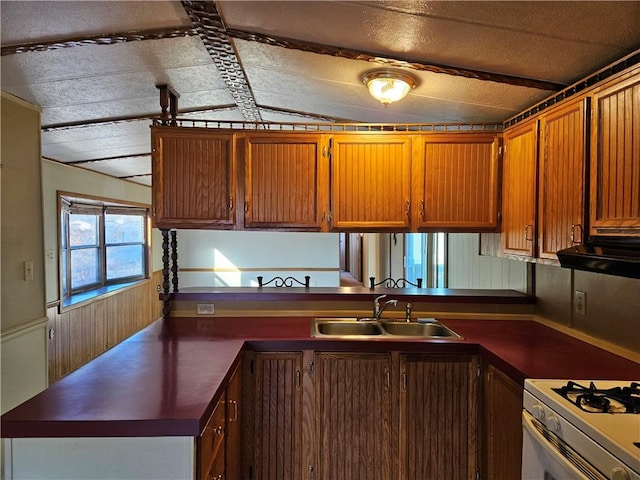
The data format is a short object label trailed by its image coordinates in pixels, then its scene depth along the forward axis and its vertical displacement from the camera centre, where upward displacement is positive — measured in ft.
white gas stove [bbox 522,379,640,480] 3.38 -1.98
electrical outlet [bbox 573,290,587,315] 6.61 -1.26
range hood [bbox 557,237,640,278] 3.95 -0.29
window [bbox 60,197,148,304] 13.28 -0.53
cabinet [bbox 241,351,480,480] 6.66 -3.28
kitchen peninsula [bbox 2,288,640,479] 4.05 -1.99
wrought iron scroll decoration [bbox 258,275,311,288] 9.29 -1.25
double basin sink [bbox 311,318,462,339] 8.10 -2.07
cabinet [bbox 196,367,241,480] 4.28 -2.74
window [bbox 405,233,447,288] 14.30 -1.19
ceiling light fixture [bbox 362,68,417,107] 6.36 +2.55
